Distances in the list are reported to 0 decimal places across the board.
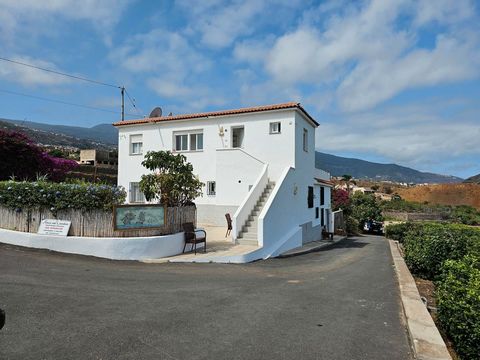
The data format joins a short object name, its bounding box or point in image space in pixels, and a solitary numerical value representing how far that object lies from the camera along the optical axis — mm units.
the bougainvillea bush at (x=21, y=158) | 19212
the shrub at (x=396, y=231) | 28525
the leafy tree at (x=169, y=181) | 12555
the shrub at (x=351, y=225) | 36416
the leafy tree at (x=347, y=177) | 58006
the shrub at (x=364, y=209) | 41625
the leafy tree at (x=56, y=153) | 53328
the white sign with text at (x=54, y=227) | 10797
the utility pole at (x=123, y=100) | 31977
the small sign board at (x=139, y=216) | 10648
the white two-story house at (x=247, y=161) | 16234
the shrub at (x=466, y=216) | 48134
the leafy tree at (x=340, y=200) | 35756
